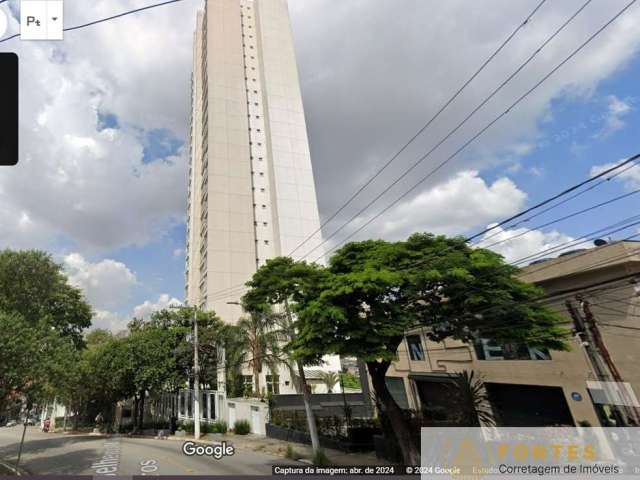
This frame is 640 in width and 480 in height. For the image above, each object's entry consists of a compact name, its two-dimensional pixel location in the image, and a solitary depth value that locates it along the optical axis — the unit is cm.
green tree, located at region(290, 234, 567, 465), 1296
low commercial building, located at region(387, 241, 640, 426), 1327
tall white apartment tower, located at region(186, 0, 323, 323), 4641
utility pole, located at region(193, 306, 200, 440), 2562
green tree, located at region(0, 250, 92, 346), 2420
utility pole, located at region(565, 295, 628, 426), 1288
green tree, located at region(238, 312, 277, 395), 2517
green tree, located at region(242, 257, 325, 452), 1704
